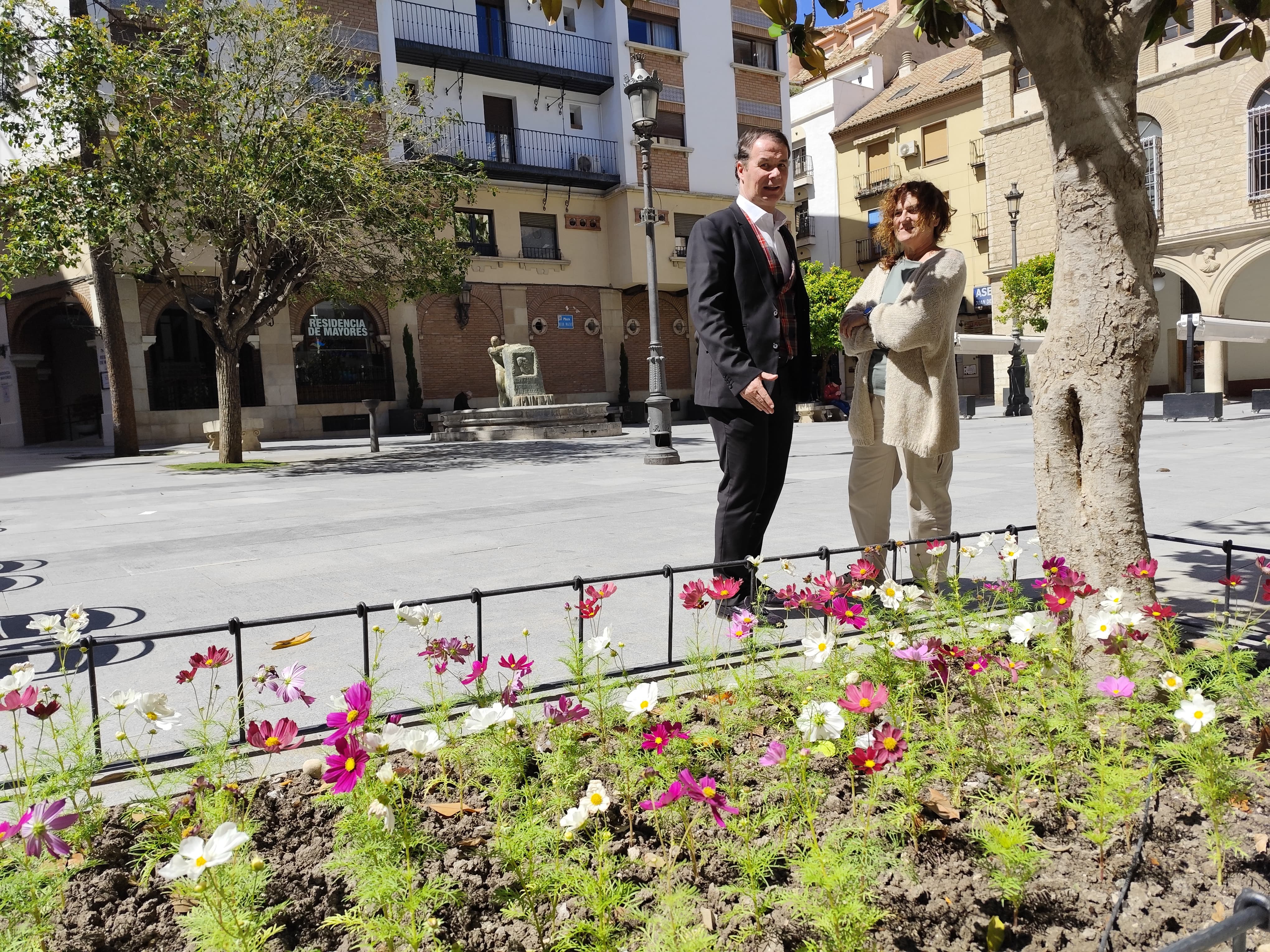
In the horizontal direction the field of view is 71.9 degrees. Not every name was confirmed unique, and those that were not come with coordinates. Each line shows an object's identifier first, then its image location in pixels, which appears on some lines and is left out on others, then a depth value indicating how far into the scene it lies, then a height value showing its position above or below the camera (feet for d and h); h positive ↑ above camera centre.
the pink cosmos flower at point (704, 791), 5.26 -2.36
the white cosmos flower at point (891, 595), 8.04 -1.92
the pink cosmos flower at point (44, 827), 4.90 -2.25
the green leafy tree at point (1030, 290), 69.77 +7.45
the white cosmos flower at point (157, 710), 5.94 -1.95
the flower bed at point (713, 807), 5.20 -2.90
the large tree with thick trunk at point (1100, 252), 8.68 +1.27
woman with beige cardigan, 11.02 +0.23
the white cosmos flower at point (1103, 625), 6.81 -1.94
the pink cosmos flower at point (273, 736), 5.70 -2.08
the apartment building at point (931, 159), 103.45 +28.62
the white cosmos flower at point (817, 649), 7.30 -2.16
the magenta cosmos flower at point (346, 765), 5.07 -2.05
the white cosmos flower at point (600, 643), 7.12 -1.96
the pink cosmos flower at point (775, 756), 5.55 -2.29
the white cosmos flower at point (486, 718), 5.94 -2.11
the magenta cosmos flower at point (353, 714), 5.42 -1.88
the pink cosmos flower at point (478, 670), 7.29 -2.18
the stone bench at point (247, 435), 54.13 -0.94
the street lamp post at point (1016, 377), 69.15 +0.44
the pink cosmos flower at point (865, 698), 5.85 -2.07
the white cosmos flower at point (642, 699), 5.99 -2.07
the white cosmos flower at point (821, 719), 5.62 -2.11
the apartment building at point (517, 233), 73.87 +16.51
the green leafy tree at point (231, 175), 38.78 +11.32
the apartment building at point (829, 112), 118.21 +37.97
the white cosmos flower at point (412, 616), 7.53 -1.77
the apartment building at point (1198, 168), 74.02 +18.72
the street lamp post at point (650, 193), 38.11 +9.81
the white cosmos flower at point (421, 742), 5.44 -2.07
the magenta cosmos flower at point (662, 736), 5.97 -2.31
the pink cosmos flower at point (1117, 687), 6.24 -2.23
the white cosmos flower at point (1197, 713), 5.38 -2.11
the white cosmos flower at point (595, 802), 5.39 -2.49
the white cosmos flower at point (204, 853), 4.13 -2.07
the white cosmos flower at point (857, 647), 8.59 -2.86
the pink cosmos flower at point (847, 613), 7.73 -2.03
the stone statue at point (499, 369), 64.95 +2.83
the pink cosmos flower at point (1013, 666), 7.03 -2.30
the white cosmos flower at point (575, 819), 5.11 -2.42
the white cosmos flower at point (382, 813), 5.08 -2.45
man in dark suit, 11.37 +0.85
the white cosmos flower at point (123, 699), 6.08 -1.96
